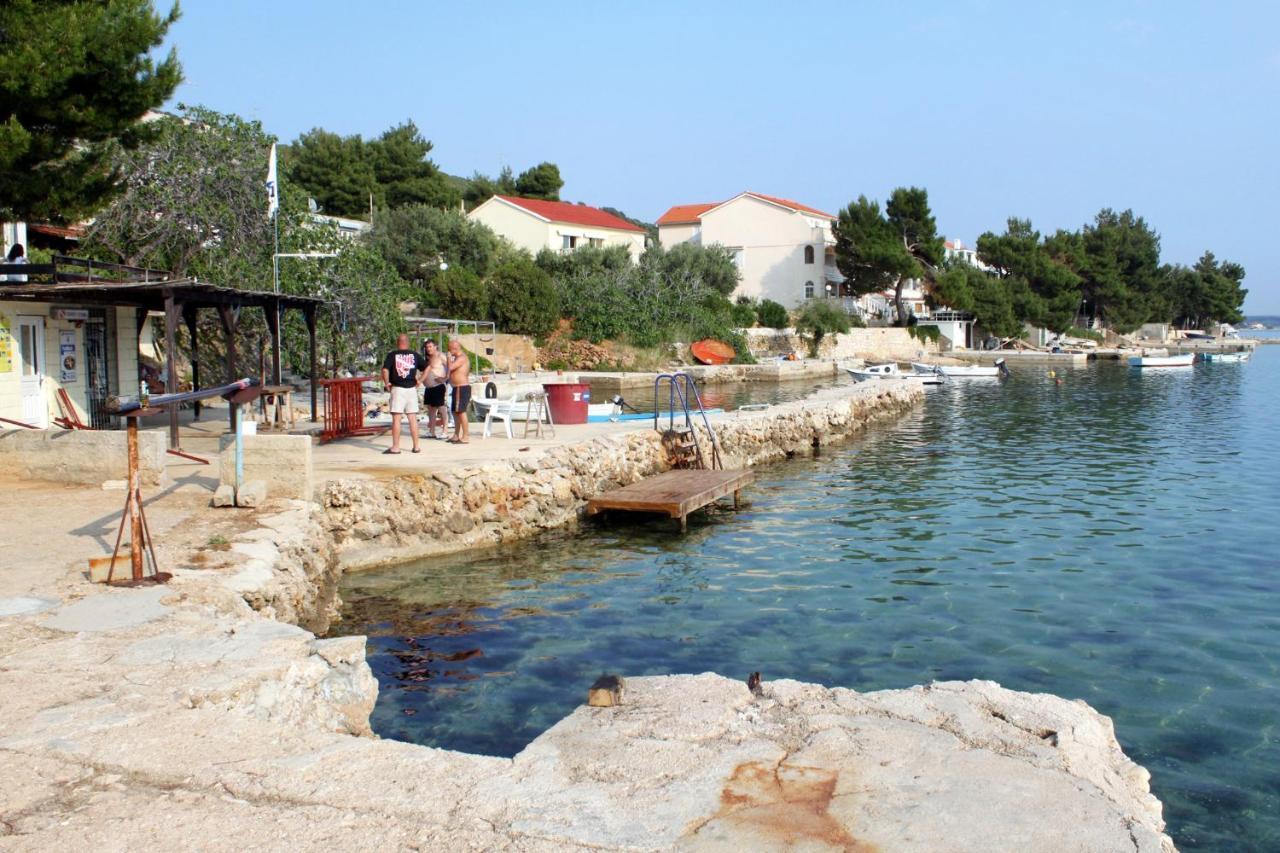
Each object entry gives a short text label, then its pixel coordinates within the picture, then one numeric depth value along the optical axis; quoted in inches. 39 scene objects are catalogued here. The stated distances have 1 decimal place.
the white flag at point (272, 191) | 1012.5
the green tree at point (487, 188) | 3582.7
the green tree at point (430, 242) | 2231.8
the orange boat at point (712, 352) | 2183.8
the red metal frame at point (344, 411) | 734.5
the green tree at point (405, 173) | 2827.3
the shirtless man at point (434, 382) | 696.4
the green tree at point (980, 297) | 3230.8
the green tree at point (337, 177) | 2736.2
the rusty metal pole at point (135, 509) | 326.0
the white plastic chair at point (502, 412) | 784.9
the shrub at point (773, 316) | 2746.1
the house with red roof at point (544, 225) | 2701.8
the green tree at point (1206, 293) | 5255.9
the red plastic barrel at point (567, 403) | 891.4
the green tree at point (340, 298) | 1099.3
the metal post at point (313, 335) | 808.9
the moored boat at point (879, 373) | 2002.2
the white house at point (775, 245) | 3080.7
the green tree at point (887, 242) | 2935.5
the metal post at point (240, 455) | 465.1
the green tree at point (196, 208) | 997.8
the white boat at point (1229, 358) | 3407.2
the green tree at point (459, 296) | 1987.0
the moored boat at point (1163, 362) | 2854.3
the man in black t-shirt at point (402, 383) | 656.4
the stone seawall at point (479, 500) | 535.2
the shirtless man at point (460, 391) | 719.1
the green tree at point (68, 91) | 555.8
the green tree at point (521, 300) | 2027.6
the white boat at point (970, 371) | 2406.5
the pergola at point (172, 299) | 608.4
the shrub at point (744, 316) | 2549.2
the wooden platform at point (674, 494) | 629.9
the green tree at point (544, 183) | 3503.9
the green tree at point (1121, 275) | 4215.1
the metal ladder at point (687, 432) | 823.7
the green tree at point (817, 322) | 2694.4
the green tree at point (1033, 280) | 3602.4
